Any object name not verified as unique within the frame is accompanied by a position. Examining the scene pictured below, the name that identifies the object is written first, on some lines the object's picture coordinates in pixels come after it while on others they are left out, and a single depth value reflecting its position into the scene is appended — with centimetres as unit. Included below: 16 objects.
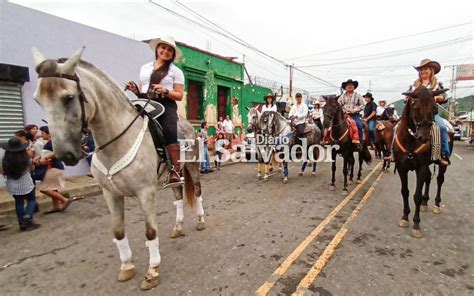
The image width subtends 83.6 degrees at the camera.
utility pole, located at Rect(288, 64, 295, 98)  2832
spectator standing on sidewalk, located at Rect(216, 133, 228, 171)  1152
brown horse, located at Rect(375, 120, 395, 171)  973
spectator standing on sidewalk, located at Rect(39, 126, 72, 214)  603
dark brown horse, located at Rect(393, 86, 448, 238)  415
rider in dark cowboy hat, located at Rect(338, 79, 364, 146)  779
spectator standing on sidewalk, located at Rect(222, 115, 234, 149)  1386
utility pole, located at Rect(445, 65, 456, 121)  4479
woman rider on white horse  343
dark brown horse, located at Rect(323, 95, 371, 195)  707
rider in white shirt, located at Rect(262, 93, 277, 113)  956
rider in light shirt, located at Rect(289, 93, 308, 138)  913
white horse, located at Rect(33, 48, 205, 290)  213
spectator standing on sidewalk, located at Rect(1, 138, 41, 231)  506
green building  1434
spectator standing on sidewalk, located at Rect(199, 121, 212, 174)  1057
